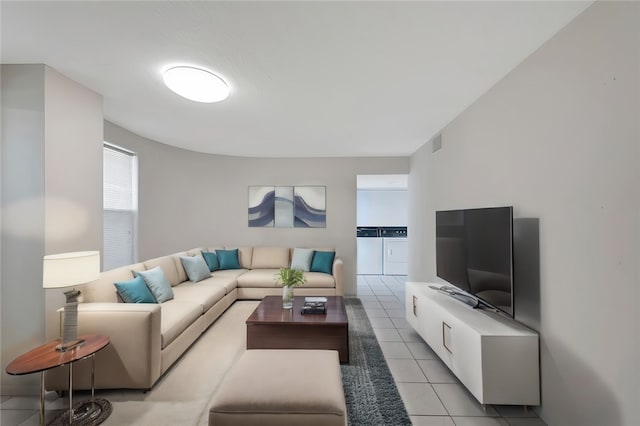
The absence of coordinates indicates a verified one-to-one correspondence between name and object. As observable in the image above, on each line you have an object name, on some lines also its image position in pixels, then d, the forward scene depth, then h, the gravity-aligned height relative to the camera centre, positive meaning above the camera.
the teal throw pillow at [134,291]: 2.39 -0.68
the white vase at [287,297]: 2.87 -0.87
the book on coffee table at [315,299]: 2.90 -0.92
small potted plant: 2.86 -0.70
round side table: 1.54 -0.86
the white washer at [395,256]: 6.34 -0.93
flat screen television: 1.82 -0.29
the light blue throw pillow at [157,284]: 2.71 -0.69
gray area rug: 1.76 -1.34
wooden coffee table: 2.45 -1.09
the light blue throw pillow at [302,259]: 4.38 -0.69
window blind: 3.44 +0.18
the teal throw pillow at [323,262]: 4.34 -0.74
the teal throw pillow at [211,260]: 4.30 -0.69
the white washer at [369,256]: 6.43 -0.94
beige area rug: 1.73 -1.32
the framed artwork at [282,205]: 4.91 +0.25
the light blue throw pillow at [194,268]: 3.69 -0.70
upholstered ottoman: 1.29 -0.93
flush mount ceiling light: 1.99 +1.09
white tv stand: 1.71 -0.95
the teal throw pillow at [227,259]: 4.47 -0.71
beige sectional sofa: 1.94 -0.92
